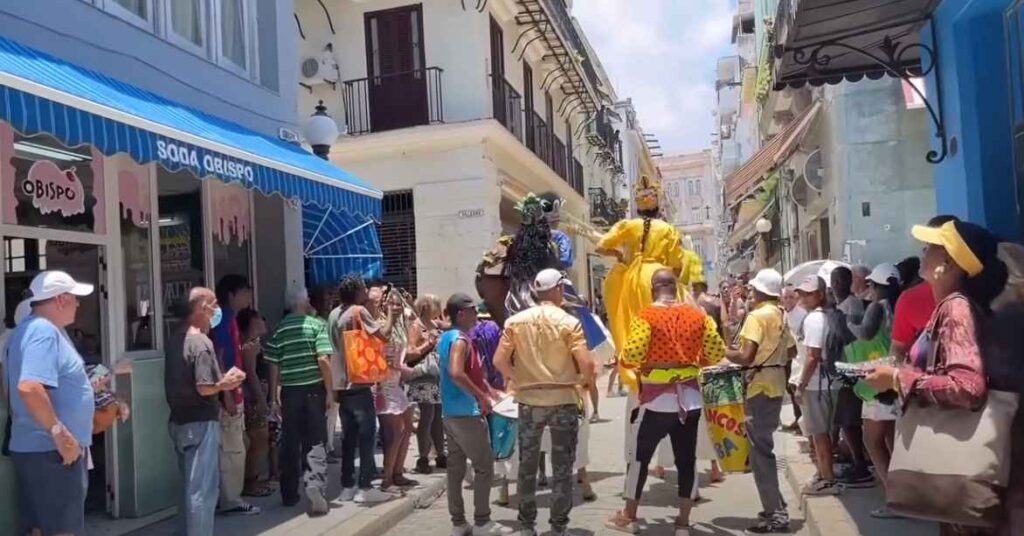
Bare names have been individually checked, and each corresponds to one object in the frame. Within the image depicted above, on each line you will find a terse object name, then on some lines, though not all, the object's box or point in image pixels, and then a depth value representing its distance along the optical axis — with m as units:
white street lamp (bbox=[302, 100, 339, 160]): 8.98
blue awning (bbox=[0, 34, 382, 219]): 4.44
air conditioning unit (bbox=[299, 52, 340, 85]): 16.83
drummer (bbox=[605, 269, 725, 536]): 5.62
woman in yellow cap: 3.03
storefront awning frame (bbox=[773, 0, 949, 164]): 6.31
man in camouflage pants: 5.41
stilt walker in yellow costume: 6.94
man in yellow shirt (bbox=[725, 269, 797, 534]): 5.84
